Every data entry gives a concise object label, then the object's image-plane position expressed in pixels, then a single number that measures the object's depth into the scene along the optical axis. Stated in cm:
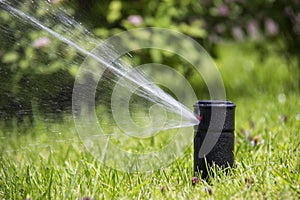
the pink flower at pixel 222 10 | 803
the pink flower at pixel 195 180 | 362
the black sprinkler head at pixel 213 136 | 351
